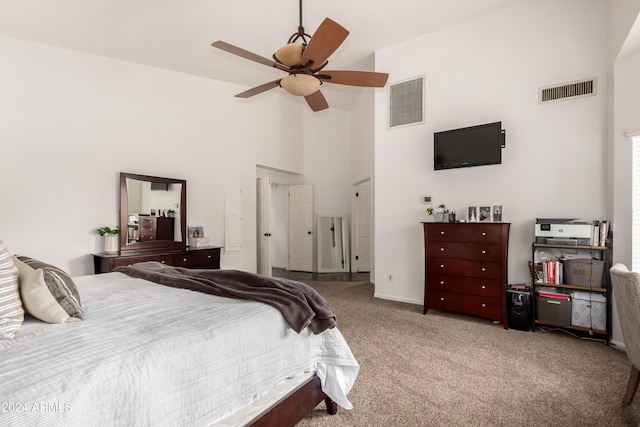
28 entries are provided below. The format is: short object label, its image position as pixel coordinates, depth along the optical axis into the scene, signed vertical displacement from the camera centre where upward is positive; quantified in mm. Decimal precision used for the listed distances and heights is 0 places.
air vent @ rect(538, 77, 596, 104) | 3393 +1363
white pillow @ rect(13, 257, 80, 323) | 1443 -385
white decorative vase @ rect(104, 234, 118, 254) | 4027 -354
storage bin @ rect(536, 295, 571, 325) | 3260 -988
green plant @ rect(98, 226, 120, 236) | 4007 -188
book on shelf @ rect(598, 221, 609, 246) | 3125 -177
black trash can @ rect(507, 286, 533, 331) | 3420 -1019
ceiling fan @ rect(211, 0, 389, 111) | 2166 +1186
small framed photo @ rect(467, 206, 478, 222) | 3951 +15
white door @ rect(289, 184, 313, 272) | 7309 -268
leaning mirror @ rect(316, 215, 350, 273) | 7344 -636
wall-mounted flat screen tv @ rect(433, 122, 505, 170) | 3748 +852
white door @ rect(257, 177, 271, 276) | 6277 -185
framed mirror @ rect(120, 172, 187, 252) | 4246 +48
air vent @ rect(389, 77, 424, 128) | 4492 +1628
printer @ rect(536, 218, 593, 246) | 3191 -166
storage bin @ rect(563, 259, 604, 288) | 3152 -575
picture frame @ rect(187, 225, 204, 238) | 5012 -240
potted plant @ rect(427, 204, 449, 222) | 4078 +42
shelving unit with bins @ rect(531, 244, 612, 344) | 3097 -717
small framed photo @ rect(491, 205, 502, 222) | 3822 +26
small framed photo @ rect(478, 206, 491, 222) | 3898 +26
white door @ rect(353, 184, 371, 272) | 7289 -379
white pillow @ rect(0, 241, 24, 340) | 1302 -362
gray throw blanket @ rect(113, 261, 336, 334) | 1723 -448
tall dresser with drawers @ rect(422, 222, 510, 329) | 3539 -618
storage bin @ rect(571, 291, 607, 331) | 3117 -943
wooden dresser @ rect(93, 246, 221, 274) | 3832 -564
